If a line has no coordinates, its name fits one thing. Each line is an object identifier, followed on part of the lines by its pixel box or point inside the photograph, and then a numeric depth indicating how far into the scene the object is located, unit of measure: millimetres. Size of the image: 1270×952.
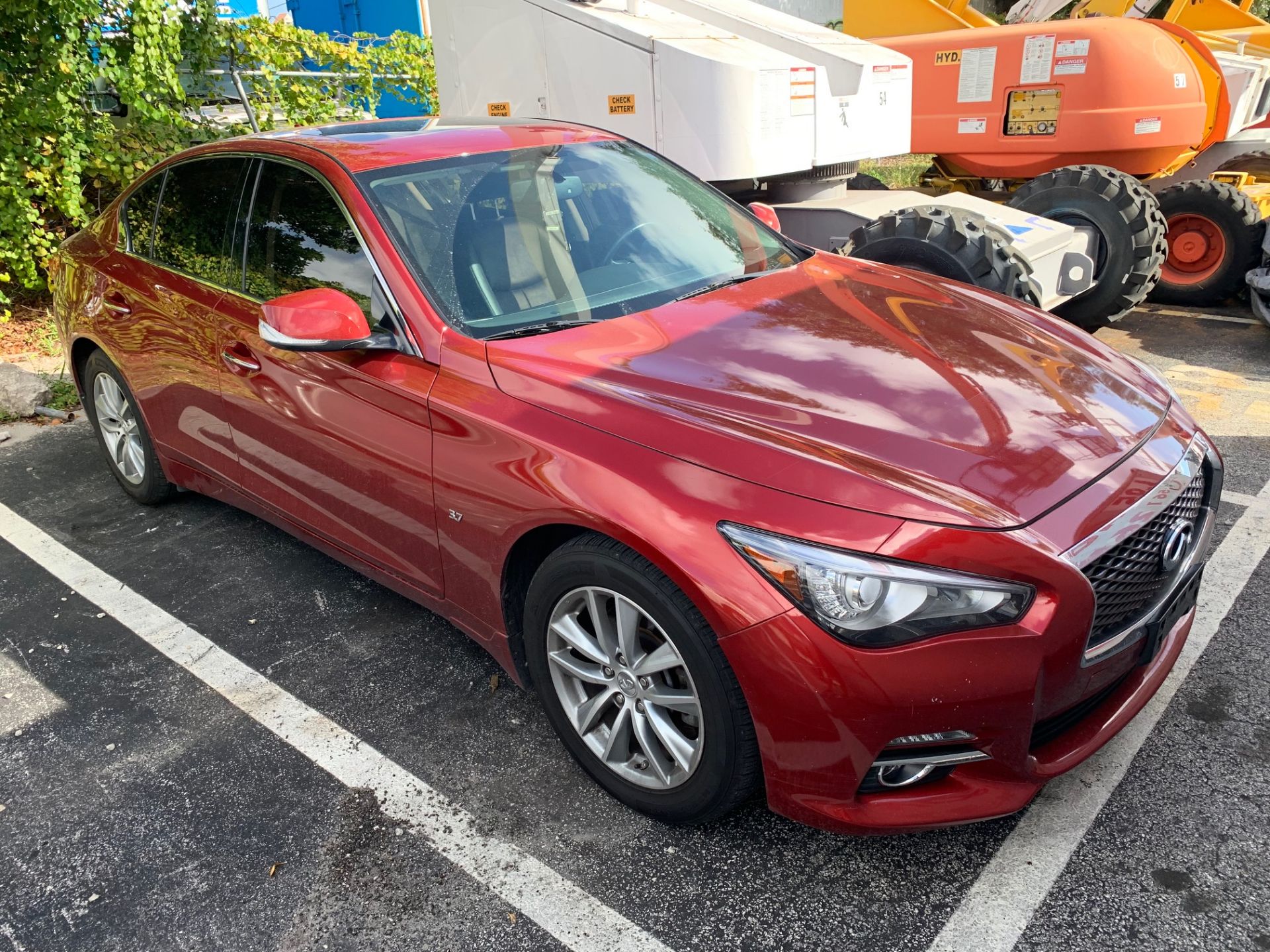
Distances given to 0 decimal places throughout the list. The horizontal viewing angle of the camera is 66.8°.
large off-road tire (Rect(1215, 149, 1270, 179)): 8148
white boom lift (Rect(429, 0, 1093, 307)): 4973
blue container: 13477
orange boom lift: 5914
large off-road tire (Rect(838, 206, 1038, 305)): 4566
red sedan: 1957
